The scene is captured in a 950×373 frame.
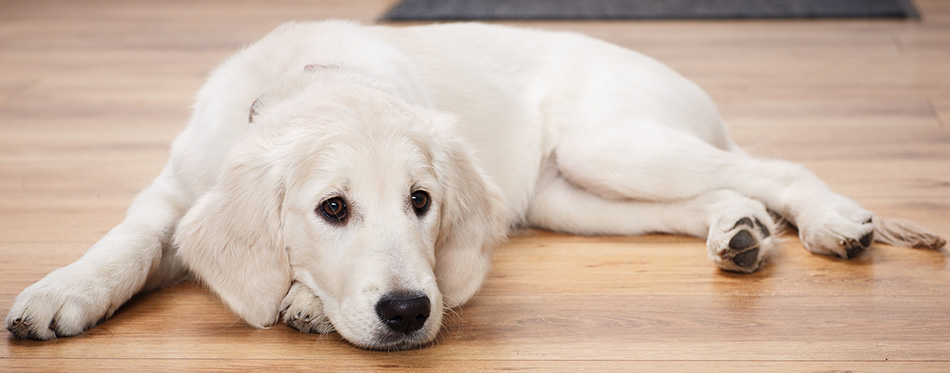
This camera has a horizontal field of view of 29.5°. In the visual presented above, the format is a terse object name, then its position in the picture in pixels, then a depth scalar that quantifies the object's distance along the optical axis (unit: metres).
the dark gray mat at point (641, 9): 3.30
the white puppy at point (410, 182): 1.40
